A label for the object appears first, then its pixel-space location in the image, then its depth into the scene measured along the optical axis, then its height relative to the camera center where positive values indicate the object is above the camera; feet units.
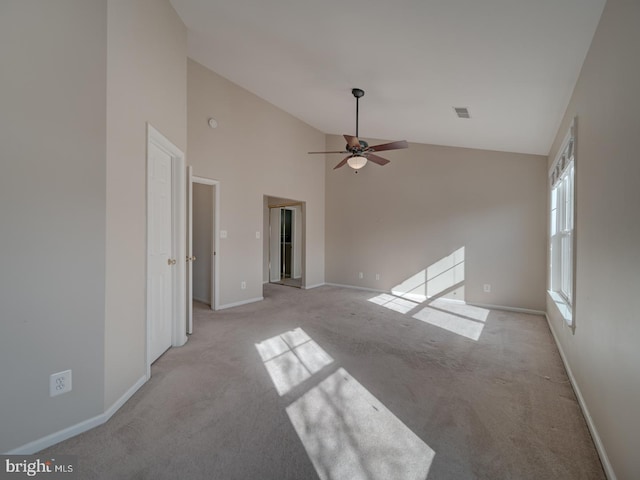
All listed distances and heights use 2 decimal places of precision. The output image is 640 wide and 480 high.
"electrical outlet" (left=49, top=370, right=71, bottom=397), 5.39 -2.85
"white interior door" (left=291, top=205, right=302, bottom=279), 24.30 -0.29
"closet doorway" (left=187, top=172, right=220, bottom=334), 14.67 -0.34
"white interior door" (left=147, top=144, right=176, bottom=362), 8.35 -0.58
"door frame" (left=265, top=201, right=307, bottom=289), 20.75 -0.10
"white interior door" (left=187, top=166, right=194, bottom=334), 10.62 -0.67
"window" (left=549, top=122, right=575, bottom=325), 9.35 +0.52
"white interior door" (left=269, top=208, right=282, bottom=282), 23.97 -0.68
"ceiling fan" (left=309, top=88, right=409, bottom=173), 11.99 +3.85
